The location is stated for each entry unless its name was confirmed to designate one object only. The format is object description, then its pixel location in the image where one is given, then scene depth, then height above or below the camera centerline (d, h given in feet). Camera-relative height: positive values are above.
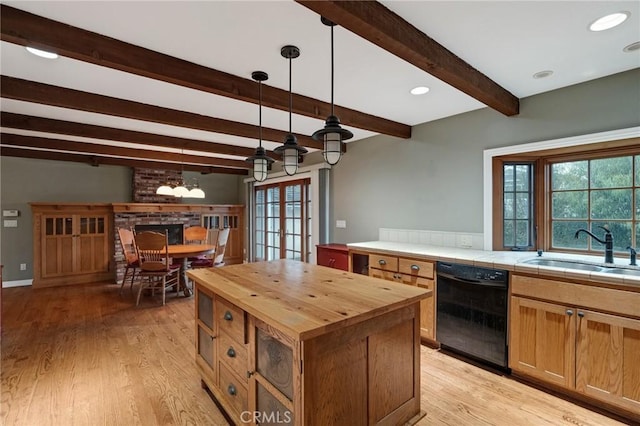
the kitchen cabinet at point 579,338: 6.06 -2.74
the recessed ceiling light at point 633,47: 6.34 +3.41
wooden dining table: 15.02 -2.03
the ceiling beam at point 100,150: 13.83 +3.19
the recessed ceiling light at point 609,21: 5.42 +3.44
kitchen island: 4.26 -2.21
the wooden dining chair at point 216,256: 16.20 -2.29
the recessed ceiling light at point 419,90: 8.76 +3.50
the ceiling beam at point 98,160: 16.93 +3.25
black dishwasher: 7.82 -2.71
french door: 17.60 -0.54
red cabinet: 12.27 -1.84
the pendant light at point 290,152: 7.47 +1.47
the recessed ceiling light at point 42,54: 6.62 +3.49
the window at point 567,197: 8.13 +0.39
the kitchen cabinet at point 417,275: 9.28 -2.01
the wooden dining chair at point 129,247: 15.42 -1.83
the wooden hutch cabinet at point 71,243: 17.21 -1.77
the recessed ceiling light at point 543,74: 7.64 +3.43
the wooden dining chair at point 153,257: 13.88 -2.08
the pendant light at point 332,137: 6.15 +1.53
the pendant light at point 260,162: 8.24 +1.35
